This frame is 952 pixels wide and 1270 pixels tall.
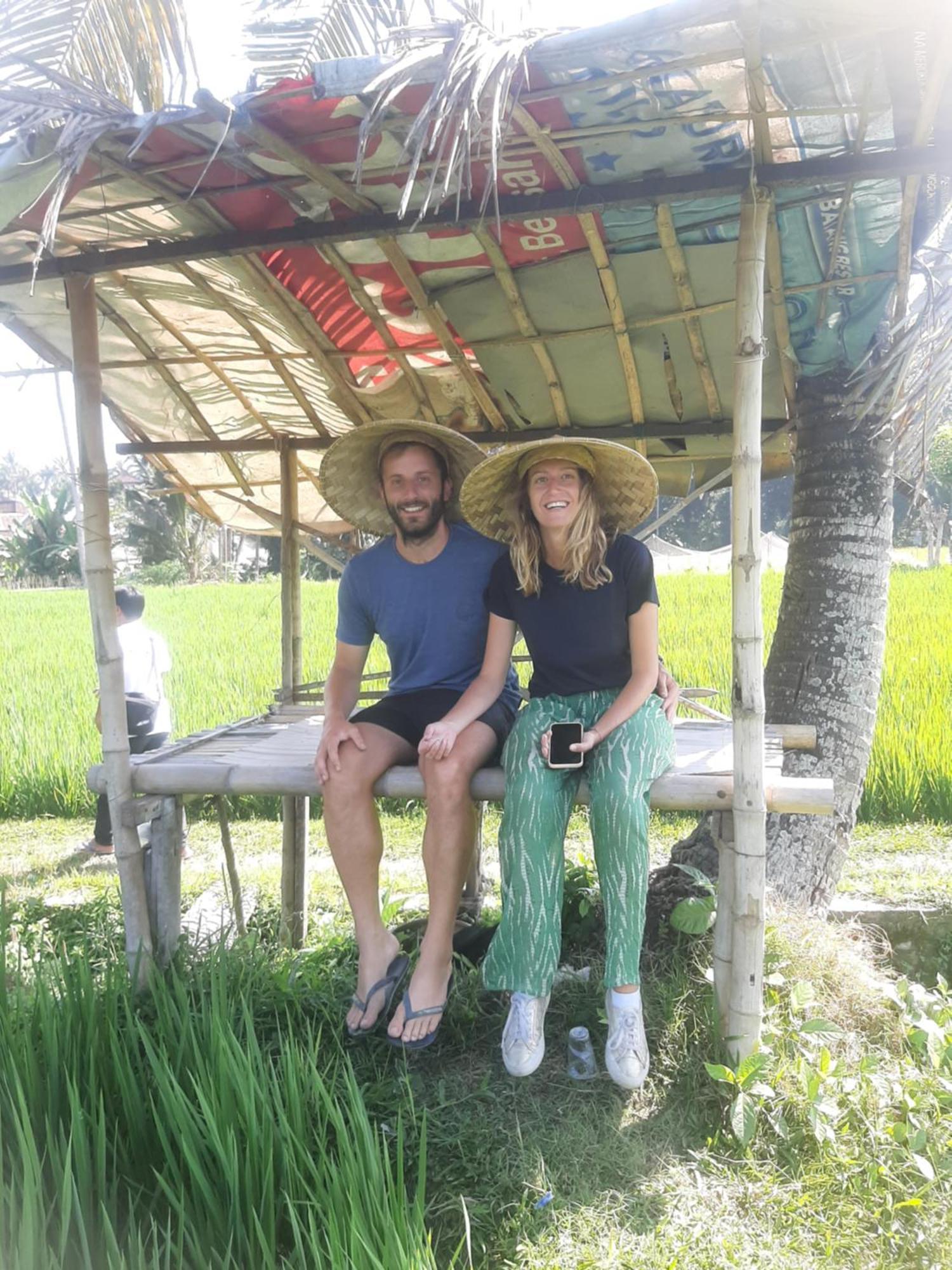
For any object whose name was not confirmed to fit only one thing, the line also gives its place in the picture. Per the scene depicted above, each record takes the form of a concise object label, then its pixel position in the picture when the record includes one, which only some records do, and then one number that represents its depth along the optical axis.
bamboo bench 2.18
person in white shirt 4.47
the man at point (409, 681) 2.22
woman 2.08
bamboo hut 1.68
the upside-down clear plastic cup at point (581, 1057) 2.24
